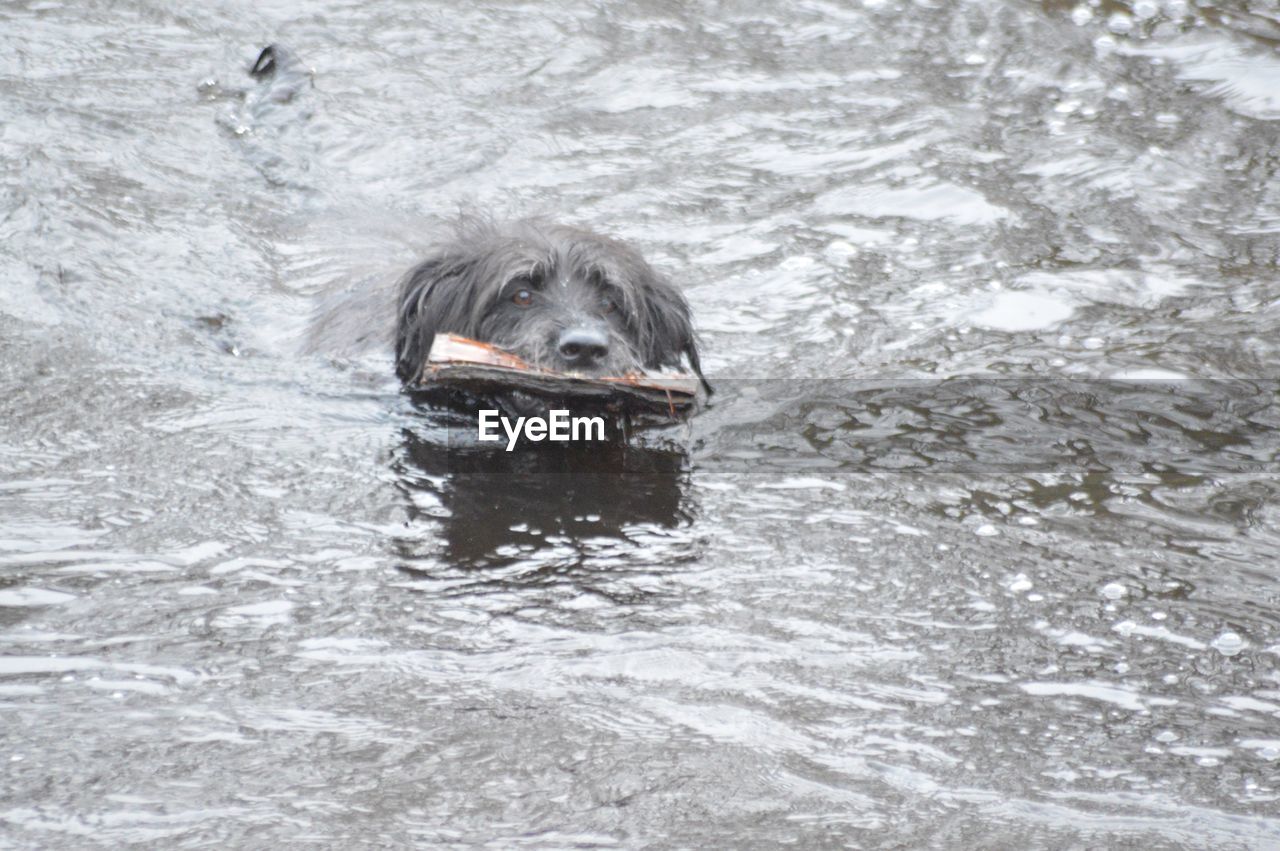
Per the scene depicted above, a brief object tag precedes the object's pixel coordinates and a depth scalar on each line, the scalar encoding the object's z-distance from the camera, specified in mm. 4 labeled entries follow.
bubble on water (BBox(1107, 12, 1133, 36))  21859
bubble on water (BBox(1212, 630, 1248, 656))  9383
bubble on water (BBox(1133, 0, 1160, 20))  22141
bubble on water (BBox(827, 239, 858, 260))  16703
